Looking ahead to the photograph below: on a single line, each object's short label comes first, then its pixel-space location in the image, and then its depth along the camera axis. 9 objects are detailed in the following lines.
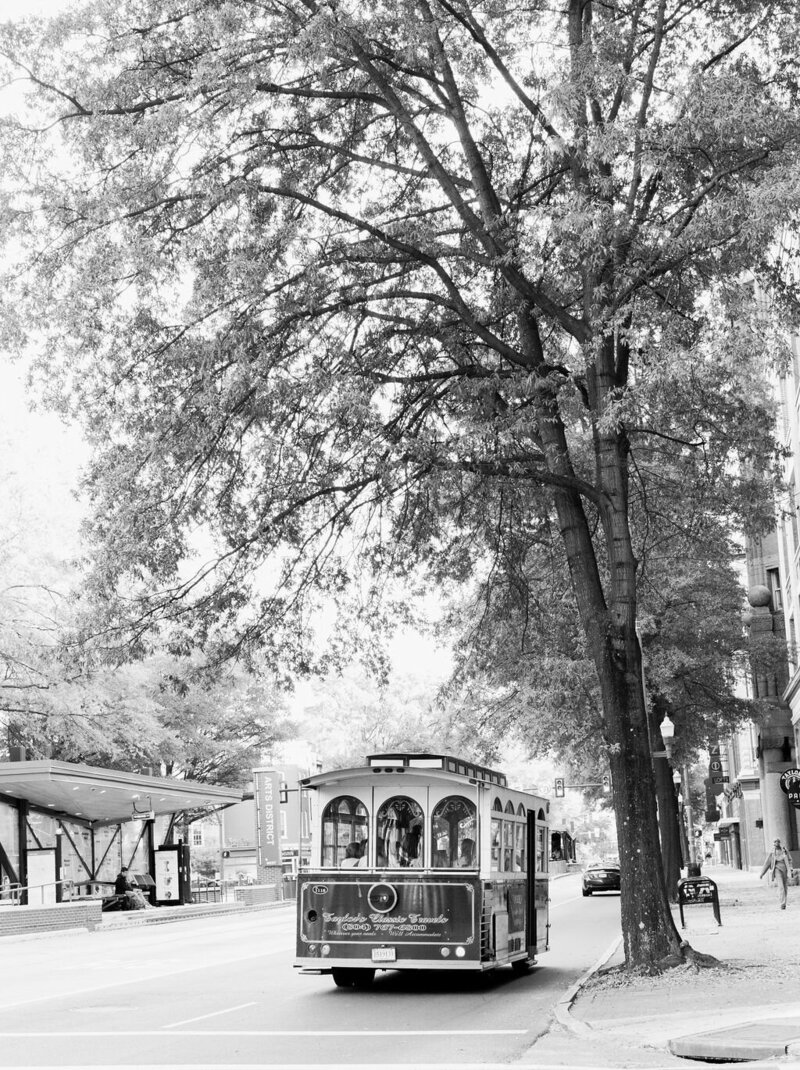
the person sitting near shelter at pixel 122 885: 44.50
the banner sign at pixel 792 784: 32.25
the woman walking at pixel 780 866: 29.86
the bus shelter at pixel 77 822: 35.84
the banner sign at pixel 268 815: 52.06
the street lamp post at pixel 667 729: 32.81
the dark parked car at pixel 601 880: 49.28
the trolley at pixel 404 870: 15.95
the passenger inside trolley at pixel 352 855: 16.58
